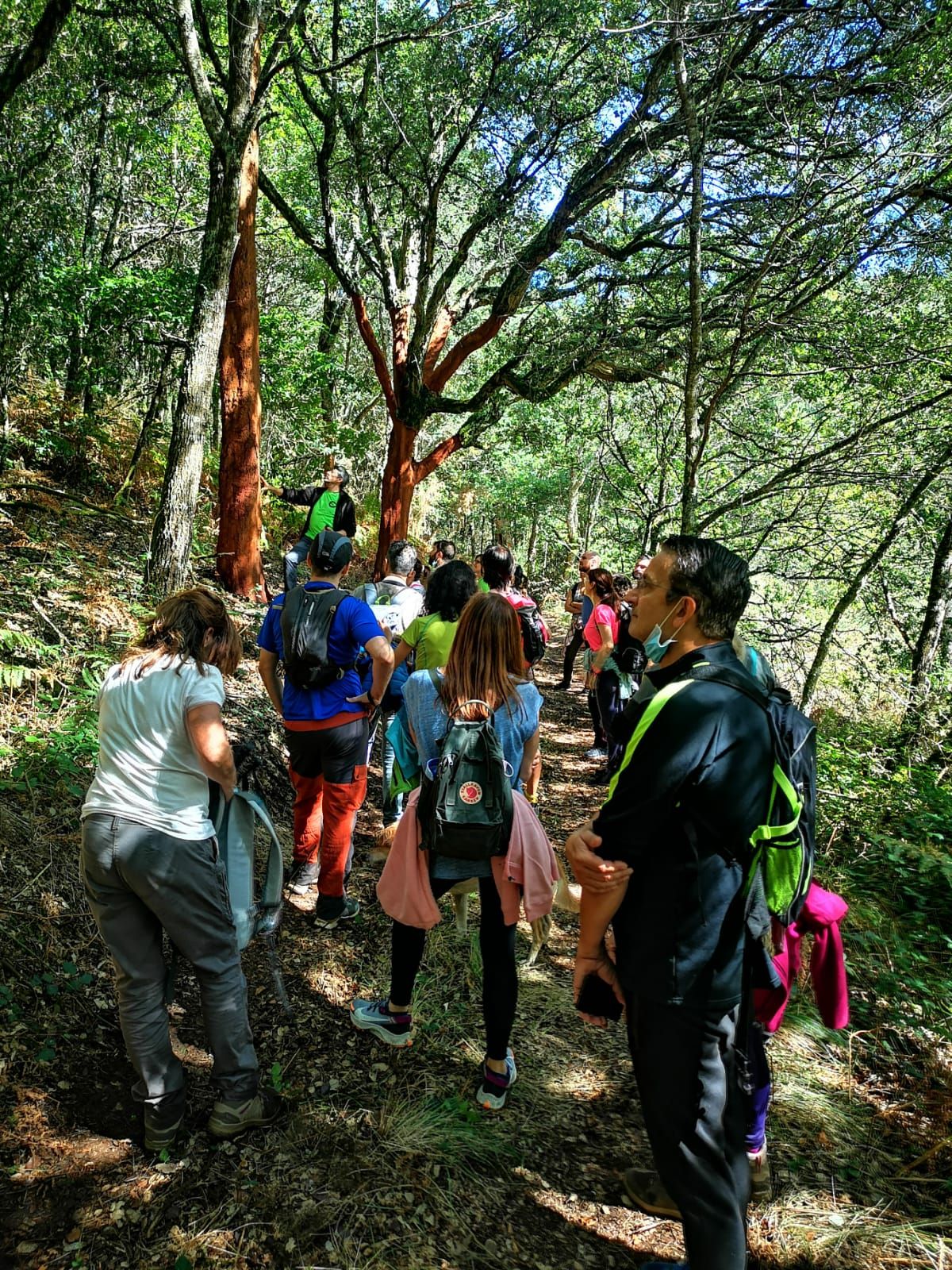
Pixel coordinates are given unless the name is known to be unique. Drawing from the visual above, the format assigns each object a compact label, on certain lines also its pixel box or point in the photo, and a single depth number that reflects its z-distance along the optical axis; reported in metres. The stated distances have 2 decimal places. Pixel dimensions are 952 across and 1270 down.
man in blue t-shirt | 3.53
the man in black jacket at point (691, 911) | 1.71
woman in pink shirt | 6.65
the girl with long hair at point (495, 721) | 2.63
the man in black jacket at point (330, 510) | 7.34
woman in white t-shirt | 2.28
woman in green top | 4.14
